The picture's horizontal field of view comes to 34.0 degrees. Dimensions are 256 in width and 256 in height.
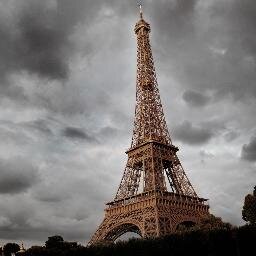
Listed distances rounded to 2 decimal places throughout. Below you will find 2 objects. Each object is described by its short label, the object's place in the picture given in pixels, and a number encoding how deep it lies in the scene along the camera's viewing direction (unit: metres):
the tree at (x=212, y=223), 54.25
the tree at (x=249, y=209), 54.19
